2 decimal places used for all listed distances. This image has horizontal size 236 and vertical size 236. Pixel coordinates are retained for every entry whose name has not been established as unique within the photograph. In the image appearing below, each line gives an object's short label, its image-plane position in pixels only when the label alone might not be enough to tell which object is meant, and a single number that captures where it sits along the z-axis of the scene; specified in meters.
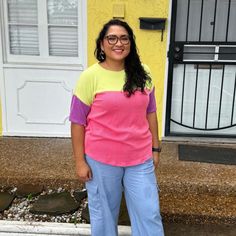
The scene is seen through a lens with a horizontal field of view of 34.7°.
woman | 2.26
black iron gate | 4.47
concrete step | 3.36
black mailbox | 4.32
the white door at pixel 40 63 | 4.61
